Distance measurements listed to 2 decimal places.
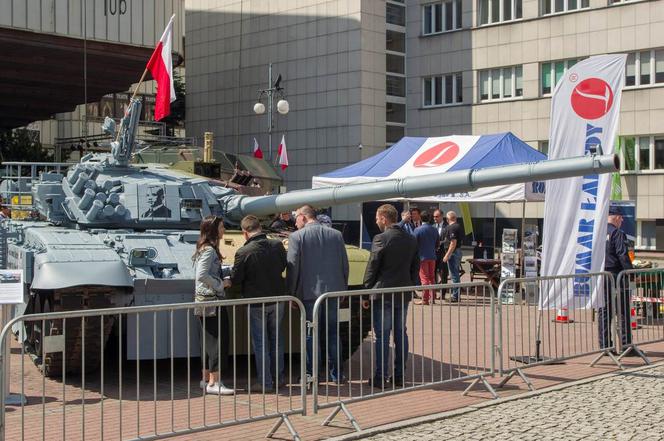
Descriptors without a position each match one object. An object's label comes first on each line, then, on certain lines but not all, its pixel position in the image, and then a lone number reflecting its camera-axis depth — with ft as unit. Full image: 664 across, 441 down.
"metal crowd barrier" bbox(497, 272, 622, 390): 33.83
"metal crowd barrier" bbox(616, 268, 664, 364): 36.55
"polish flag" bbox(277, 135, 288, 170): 100.53
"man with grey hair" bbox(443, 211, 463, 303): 60.39
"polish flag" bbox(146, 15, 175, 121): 48.11
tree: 126.26
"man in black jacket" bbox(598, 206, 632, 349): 36.01
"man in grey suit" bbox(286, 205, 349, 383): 31.19
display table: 62.80
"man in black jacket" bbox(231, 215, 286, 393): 29.68
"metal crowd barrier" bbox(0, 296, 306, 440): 24.62
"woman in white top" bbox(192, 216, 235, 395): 29.22
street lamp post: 89.71
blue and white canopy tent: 57.88
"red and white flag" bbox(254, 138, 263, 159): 108.58
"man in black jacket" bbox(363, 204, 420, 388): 30.71
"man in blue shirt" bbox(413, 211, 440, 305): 57.36
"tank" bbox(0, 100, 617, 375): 30.01
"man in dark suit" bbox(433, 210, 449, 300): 62.89
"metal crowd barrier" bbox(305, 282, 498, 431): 28.79
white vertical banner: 36.88
